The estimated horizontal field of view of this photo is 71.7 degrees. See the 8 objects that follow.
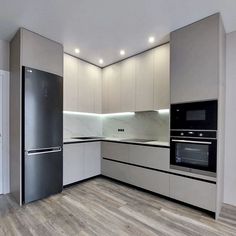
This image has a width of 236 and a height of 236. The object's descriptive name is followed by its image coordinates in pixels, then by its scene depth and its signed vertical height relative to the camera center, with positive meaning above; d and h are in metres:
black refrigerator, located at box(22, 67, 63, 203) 2.46 -0.30
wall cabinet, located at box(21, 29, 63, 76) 2.50 +1.03
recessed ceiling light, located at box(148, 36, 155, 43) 2.75 +1.32
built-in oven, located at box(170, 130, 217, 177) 2.13 -0.49
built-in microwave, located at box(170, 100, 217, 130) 2.14 +0.01
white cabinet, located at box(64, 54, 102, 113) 3.39 +0.67
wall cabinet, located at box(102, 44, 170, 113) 2.95 +0.69
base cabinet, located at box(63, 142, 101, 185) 3.07 -0.93
